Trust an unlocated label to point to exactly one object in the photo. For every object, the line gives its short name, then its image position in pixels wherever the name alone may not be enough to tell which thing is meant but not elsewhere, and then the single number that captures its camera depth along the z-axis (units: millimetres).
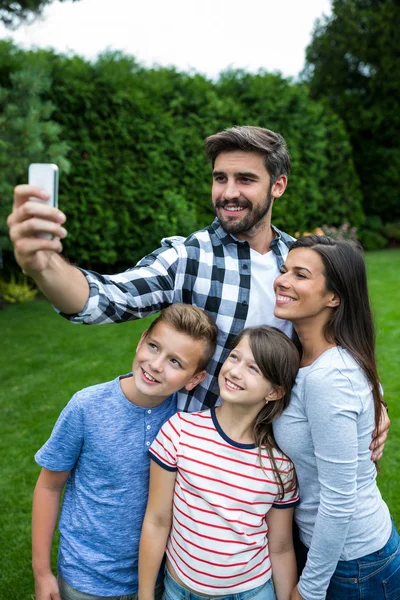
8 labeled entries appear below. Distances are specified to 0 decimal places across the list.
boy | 1801
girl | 1671
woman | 1620
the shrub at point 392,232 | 15047
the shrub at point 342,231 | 11152
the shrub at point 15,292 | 8547
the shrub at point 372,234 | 14297
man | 1935
